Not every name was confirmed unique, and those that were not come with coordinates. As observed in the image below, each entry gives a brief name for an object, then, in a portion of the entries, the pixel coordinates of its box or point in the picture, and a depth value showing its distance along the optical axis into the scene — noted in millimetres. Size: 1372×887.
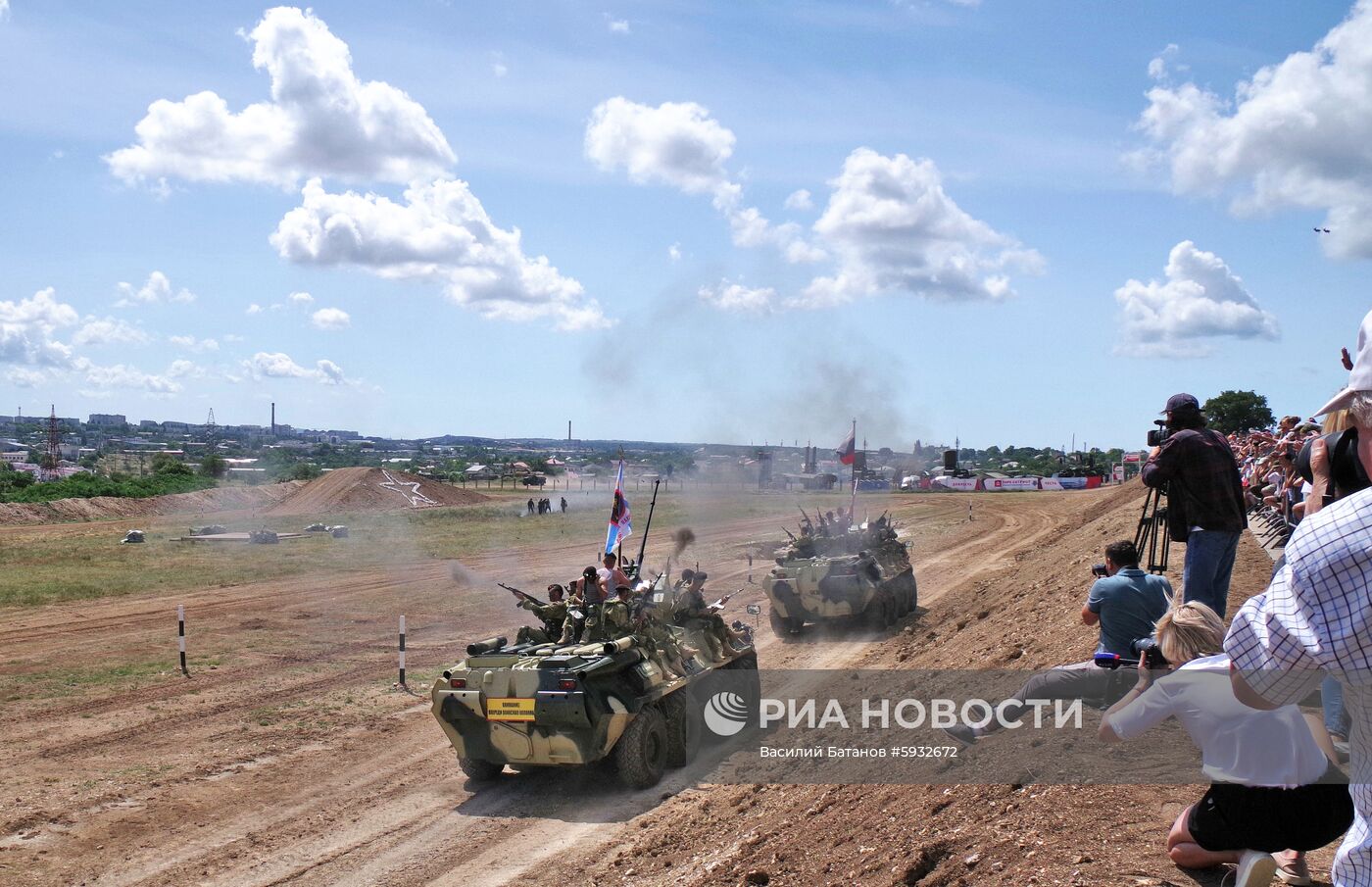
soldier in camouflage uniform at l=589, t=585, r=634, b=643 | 12594
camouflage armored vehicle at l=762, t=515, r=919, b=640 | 21266
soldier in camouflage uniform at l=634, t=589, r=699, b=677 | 12914
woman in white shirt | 4566
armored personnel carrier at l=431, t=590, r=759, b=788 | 11352
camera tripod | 9188
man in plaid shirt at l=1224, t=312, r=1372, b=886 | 2656
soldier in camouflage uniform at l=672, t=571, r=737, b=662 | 14531
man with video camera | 7754
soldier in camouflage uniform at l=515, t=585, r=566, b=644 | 13148
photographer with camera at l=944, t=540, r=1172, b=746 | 7020
